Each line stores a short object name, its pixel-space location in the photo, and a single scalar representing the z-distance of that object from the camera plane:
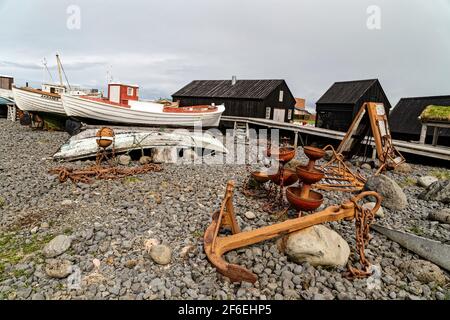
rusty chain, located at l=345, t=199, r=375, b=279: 3.97
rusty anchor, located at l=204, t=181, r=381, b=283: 3.72
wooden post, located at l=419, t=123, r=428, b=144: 15.94
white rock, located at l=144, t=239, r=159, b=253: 4.52
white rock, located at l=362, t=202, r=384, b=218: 6.05
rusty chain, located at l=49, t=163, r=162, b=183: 7.85
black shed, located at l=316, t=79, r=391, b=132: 25.41
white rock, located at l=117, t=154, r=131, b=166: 10.23
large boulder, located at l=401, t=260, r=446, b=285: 3.89
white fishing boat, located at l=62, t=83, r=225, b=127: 15.34
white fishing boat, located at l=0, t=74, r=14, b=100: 36.41
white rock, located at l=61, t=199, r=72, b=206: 6.32
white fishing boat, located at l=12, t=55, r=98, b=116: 17.16
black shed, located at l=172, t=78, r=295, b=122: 29.64
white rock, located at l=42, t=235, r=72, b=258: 4.35
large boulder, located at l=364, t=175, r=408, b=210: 6.65
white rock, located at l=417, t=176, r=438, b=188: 8.83
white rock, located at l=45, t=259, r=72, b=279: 3.86
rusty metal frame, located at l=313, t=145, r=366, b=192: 7.91
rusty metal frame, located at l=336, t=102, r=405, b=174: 10.15
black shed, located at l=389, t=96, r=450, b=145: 21.42
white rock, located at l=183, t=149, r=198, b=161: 11.37
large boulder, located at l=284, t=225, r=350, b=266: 4.10
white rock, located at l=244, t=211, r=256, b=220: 5.78
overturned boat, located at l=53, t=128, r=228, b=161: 10.27
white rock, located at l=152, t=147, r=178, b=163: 10.72
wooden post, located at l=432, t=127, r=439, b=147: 15.17
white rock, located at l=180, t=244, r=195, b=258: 4.42
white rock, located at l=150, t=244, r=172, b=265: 4.16
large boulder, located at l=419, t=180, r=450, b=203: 7.12
